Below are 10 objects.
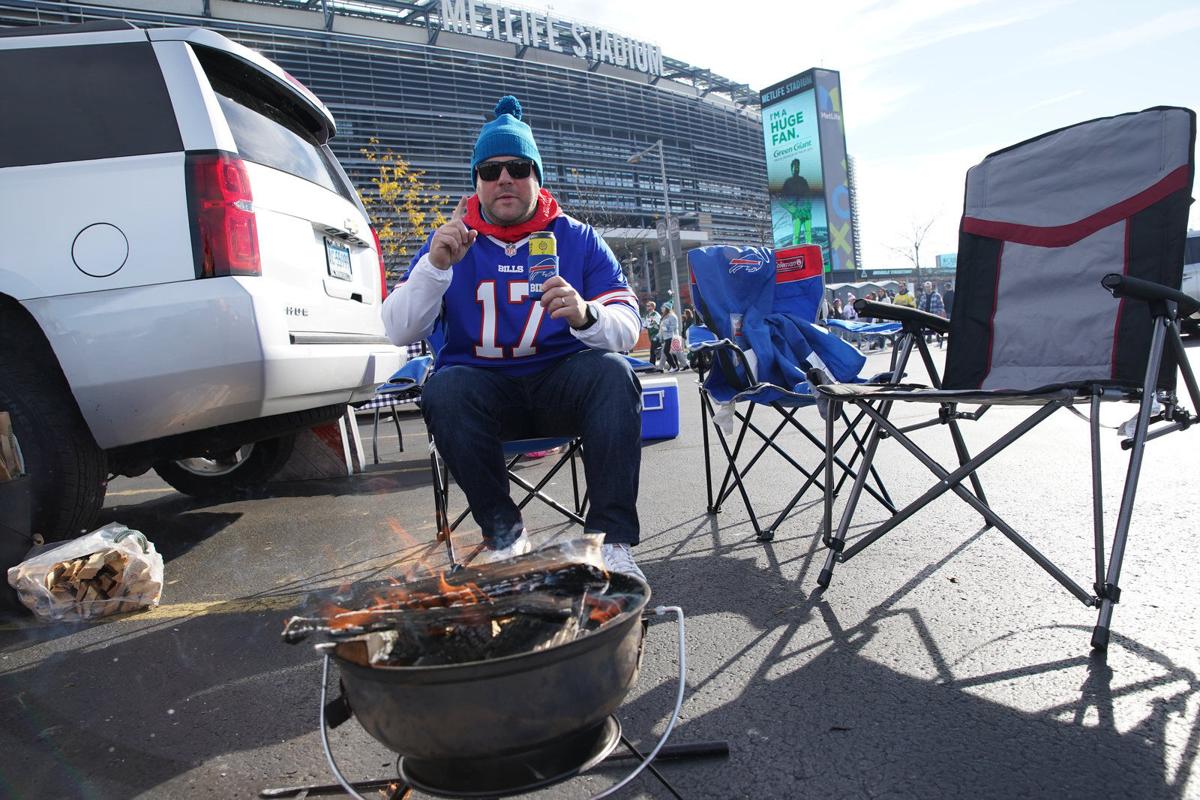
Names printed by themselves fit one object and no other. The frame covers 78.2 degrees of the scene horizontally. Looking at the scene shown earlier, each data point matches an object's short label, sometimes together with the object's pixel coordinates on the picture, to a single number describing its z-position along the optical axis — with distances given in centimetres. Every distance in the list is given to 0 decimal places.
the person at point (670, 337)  1903
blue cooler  622
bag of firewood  271
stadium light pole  2678
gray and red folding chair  206
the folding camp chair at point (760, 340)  339
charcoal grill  104
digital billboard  4369
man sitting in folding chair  206
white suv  278
